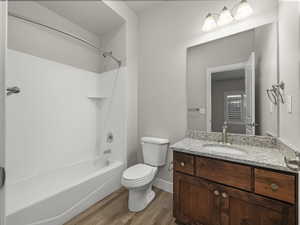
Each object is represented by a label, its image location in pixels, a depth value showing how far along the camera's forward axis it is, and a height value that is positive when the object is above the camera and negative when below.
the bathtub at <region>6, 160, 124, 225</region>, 1.20 -0.88
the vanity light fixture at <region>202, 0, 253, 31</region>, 1.41 +1.02
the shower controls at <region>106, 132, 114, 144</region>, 2.33 -0.42
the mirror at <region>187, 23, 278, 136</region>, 1.39 +0.32
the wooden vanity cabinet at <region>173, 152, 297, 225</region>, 0.94 -0.68
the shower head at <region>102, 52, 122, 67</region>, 2.21 +0.83
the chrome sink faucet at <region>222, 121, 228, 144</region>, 1.54 -0.25
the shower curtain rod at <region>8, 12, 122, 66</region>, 2.21 +0.83
